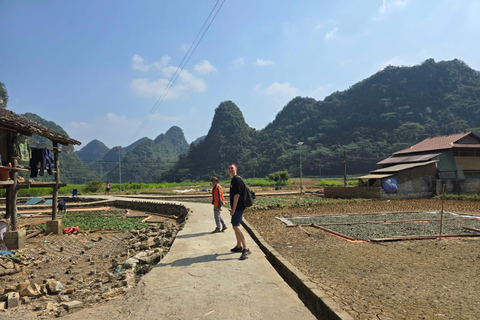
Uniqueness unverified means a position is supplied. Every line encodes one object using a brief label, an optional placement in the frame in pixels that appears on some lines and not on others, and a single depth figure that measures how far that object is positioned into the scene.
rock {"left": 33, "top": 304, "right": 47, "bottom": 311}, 4.02
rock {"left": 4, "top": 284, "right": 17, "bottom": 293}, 5.13
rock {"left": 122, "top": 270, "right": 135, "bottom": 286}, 4.61
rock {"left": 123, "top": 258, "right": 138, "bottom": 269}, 5.94
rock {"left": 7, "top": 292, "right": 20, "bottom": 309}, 4.29
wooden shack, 8.84
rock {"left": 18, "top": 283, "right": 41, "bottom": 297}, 4.87
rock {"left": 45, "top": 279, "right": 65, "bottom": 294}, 5.11
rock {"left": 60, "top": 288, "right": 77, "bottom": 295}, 4.98
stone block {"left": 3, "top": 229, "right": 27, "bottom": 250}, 8.84
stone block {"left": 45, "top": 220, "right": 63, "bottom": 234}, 11.95
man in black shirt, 5.48
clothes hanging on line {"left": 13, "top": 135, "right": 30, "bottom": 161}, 9.36
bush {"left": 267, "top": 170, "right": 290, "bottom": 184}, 50.19
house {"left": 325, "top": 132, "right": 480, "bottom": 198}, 23.09
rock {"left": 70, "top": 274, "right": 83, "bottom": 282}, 6.25
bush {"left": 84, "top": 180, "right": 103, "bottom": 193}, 37.44
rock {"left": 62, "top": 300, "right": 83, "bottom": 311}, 3.75
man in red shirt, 7.94
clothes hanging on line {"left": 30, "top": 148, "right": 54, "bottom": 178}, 11.42
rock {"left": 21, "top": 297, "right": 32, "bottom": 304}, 4.58
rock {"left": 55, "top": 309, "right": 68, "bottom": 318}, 3.61
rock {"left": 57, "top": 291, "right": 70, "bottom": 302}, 4.47
